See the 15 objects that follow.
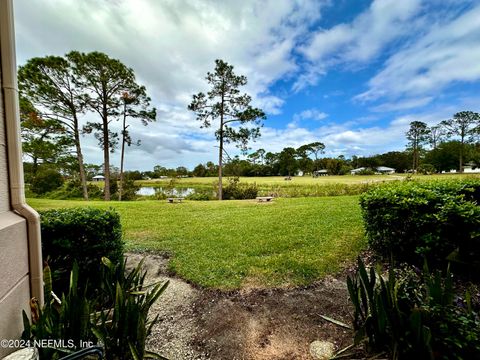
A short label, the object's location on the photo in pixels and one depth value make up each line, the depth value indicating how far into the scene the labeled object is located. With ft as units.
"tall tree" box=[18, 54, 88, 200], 48.32
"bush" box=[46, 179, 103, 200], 63.26
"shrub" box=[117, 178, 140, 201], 65.18
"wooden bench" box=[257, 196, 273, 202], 42.65
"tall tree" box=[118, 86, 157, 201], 57.41
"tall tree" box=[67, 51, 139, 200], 51.44
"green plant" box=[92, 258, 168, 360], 5.58
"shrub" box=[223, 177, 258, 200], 57.93
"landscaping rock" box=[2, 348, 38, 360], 4.22
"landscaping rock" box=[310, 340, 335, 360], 6.73
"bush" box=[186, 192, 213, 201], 56.79
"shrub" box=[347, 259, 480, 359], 5.03
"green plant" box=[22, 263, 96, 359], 4.84
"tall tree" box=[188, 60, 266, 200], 50.75
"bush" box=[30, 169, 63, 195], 62.44
